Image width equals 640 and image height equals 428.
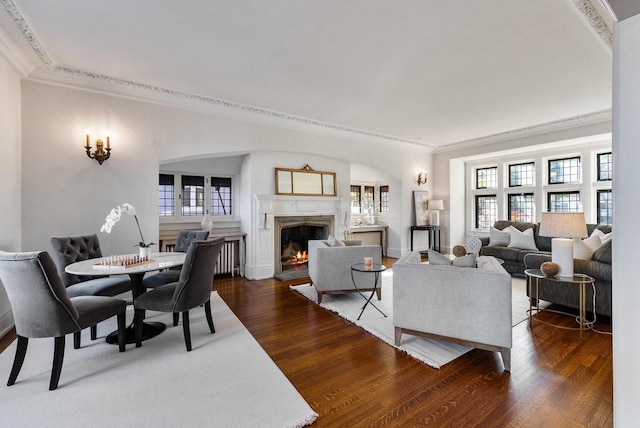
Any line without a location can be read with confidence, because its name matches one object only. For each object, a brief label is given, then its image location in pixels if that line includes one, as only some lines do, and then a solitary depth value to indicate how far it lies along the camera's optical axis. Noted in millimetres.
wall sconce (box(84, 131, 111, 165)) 3665
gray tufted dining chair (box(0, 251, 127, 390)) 1973
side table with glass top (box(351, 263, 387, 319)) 3347
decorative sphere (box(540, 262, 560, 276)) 2998
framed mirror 5441
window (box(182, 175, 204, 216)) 5344
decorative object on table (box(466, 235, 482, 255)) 5855
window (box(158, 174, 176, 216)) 5156
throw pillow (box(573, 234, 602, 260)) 3503
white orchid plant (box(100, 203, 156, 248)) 2850
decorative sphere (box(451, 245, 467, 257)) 3549
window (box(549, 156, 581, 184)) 6047
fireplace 5426
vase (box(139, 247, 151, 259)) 3048
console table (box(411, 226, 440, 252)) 7396
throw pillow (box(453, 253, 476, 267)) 2539
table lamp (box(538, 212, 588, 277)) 2969
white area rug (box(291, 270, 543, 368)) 2518
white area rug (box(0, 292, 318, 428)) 1771
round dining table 2518
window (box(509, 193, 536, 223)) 6627
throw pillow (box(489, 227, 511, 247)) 5661
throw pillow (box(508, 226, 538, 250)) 5262
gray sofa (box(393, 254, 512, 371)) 2275
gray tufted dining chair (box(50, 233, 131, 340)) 2861
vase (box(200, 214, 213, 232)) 4832
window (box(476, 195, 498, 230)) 7305
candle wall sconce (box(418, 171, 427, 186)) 7312
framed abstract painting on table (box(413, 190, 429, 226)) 7285
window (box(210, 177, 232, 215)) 5617
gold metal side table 2902
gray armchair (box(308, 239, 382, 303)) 3832
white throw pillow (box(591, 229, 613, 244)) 4269
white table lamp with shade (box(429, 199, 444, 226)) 7164
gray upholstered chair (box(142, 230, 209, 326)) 3404
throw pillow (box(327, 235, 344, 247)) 4203
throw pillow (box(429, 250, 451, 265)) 2648
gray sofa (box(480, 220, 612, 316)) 3086
